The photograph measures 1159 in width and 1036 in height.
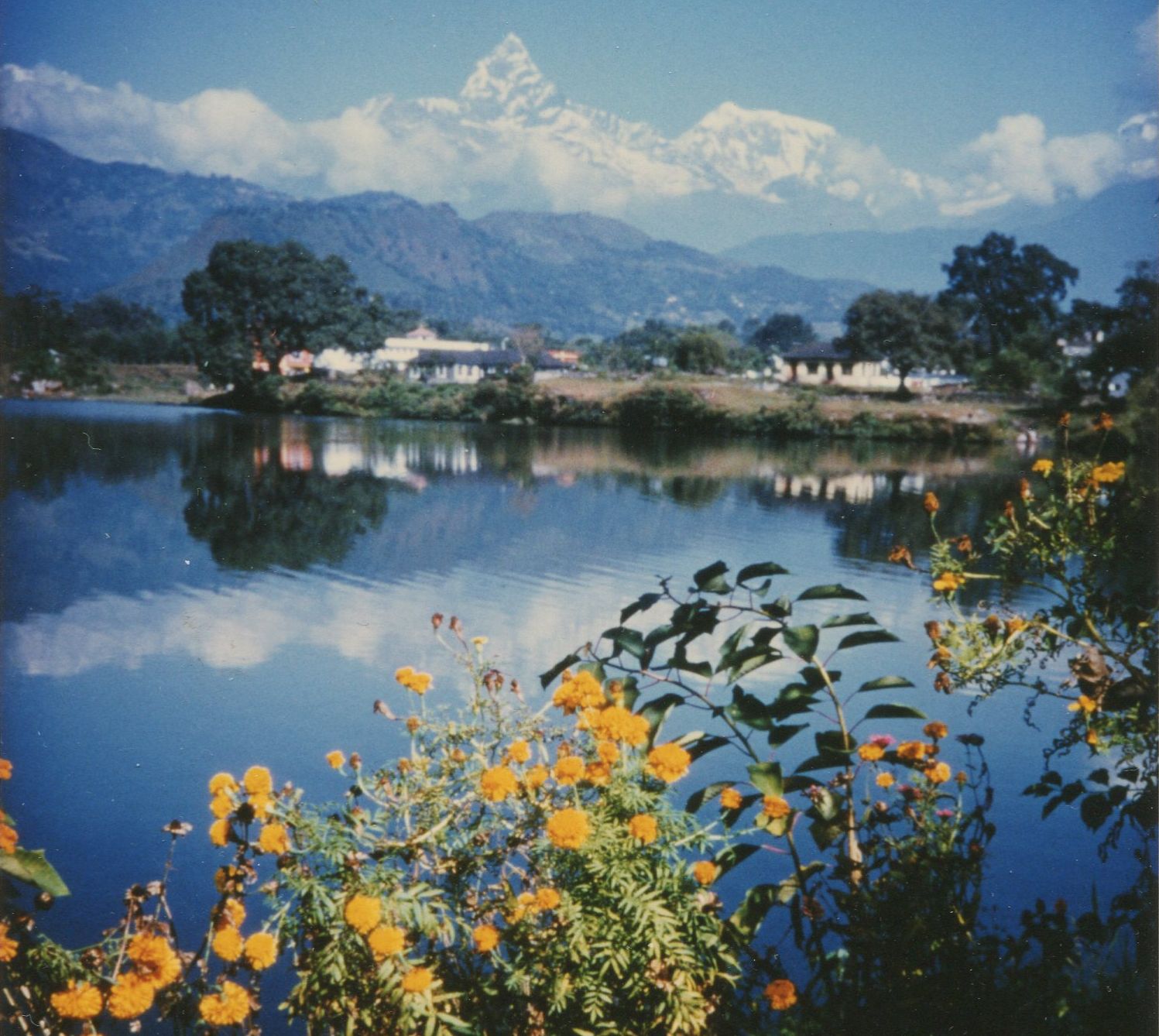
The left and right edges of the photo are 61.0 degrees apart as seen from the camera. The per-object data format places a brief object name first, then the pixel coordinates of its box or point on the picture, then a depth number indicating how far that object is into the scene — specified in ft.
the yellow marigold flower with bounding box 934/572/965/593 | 6.00
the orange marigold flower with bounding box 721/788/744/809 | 5.41
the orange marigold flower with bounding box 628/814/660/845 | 4.94
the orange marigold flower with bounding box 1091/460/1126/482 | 6.08
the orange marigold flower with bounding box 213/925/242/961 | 4.62
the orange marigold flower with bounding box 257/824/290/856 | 4.81
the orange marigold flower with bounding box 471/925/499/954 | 4.96
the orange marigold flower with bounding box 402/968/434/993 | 4.58
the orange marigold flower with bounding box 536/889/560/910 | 5.03
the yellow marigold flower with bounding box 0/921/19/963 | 4.87
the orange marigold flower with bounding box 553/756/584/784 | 5.01
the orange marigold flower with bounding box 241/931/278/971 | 4.62
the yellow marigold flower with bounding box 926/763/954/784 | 6.15
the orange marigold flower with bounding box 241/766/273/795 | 5.05
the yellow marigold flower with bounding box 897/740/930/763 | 5.82
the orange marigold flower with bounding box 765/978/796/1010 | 5.29
